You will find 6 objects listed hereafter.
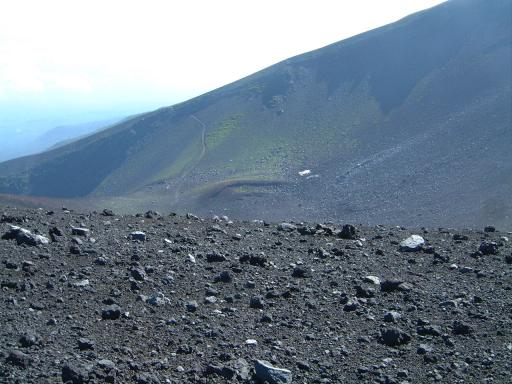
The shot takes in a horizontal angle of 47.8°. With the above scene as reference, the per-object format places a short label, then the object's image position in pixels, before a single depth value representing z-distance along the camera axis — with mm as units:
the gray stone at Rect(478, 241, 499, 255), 10234
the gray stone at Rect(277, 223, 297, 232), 11770
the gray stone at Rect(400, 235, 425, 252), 10500
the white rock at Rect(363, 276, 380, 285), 8469
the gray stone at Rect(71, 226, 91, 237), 9867
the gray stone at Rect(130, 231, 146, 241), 10000
